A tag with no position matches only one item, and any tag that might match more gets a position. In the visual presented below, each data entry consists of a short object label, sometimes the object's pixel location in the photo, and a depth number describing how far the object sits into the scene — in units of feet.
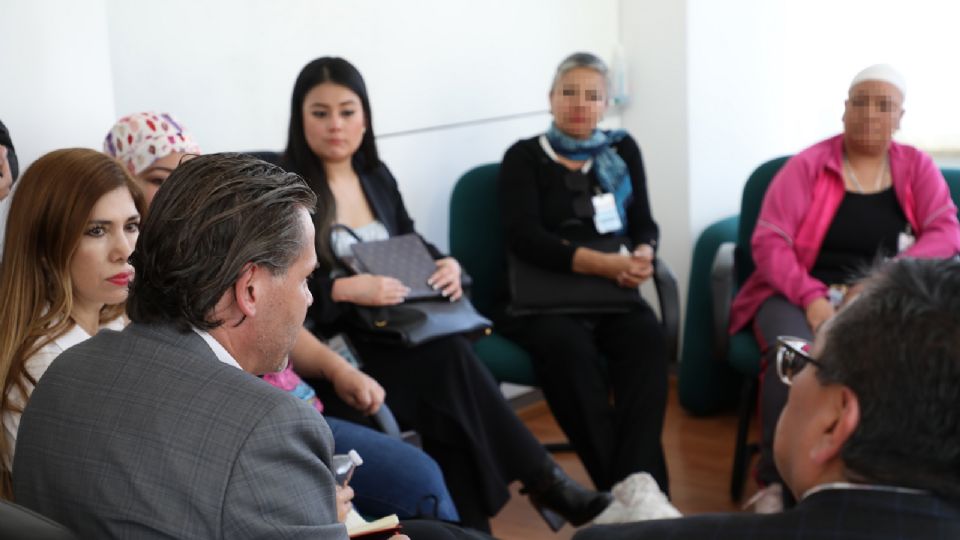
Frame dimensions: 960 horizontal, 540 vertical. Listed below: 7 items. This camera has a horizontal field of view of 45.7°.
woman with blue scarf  12.07
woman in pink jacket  12.25
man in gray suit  4.74
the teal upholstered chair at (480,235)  13.46
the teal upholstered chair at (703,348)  15.11
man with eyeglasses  3.95
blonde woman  6.97
